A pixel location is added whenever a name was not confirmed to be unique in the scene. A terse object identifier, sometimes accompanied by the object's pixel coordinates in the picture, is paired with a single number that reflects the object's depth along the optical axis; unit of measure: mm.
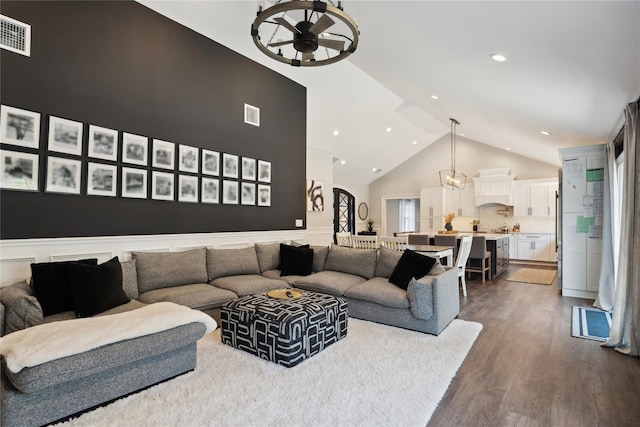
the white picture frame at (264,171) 5270
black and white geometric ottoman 2652
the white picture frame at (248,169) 5020
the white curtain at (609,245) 4410
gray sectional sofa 1879
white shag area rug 1976
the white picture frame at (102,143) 3363
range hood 9297
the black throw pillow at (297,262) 4552
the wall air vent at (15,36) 2798
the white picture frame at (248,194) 4988
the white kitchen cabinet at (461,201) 10203
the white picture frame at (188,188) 4191
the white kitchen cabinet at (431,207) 10531
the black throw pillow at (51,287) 2613
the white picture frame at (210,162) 4471
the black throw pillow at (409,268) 3627
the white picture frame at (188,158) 4191
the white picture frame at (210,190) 4465
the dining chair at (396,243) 5032
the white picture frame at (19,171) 2814
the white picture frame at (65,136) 3086
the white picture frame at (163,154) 3928
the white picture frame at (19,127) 2807
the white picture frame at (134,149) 3639
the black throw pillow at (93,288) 2641
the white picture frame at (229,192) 4734
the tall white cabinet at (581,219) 4867
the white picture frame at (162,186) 3914
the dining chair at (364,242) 5730
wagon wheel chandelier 2197
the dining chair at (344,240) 6324
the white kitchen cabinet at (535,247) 8703
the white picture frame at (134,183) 3643
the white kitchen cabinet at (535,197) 8680
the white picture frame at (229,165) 4734
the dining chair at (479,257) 6234
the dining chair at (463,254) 4941
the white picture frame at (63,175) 3072
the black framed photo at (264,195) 5262
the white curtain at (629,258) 2914
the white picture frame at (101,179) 3354
